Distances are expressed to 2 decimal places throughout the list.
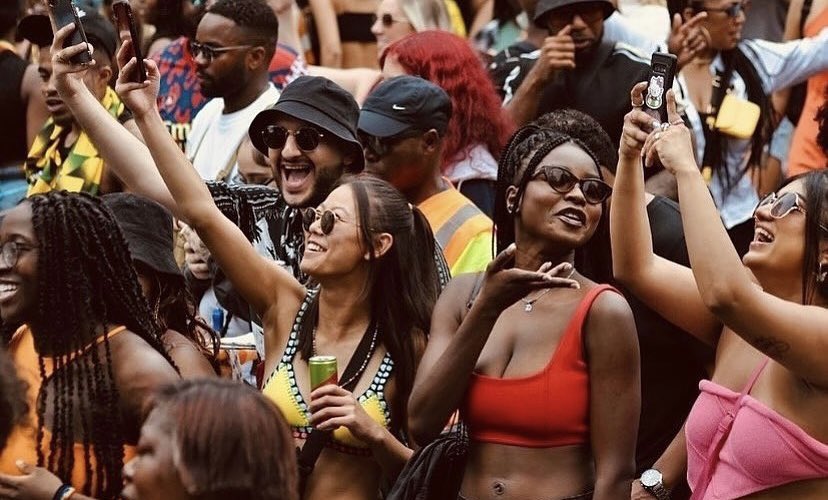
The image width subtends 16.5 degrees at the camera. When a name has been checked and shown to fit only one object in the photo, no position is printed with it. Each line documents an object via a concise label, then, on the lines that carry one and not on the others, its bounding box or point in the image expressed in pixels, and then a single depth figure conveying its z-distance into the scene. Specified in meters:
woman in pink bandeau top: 6.98
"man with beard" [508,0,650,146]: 11.80
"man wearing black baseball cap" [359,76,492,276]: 10.27
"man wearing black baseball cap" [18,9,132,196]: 12.17
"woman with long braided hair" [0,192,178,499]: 7.15
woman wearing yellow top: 8.39
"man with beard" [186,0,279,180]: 12.18
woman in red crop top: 7.62
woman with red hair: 11.59
